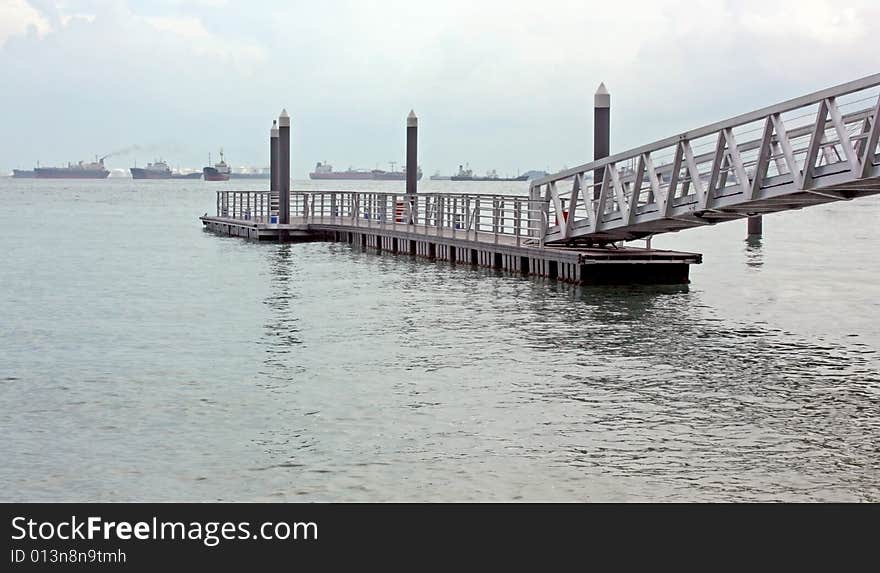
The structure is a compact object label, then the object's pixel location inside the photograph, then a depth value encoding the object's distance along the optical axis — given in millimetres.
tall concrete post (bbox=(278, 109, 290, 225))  43281
